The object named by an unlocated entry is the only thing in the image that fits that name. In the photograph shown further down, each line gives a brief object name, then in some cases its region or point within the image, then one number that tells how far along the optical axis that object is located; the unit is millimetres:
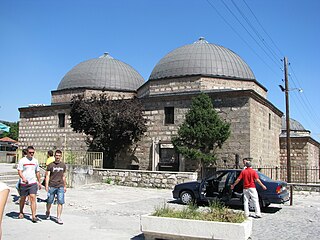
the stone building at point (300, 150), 24109
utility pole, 13780
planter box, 5457
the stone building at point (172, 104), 19177
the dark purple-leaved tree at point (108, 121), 19797
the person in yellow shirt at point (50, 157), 11057
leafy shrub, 5812
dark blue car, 10086
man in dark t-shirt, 7832
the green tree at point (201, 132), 18094
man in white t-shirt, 7715
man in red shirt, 9070
